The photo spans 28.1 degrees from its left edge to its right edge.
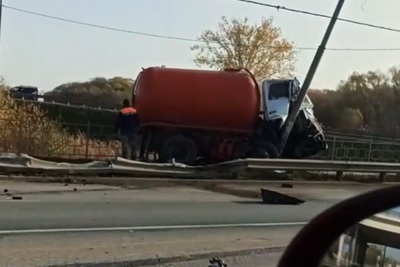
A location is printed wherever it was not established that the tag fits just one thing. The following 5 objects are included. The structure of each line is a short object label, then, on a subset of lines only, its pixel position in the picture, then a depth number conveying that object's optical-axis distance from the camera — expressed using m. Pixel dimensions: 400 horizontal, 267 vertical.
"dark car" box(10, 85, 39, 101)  71.95
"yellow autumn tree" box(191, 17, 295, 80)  62.09
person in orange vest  23.61
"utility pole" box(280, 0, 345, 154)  24.97
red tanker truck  24.73
